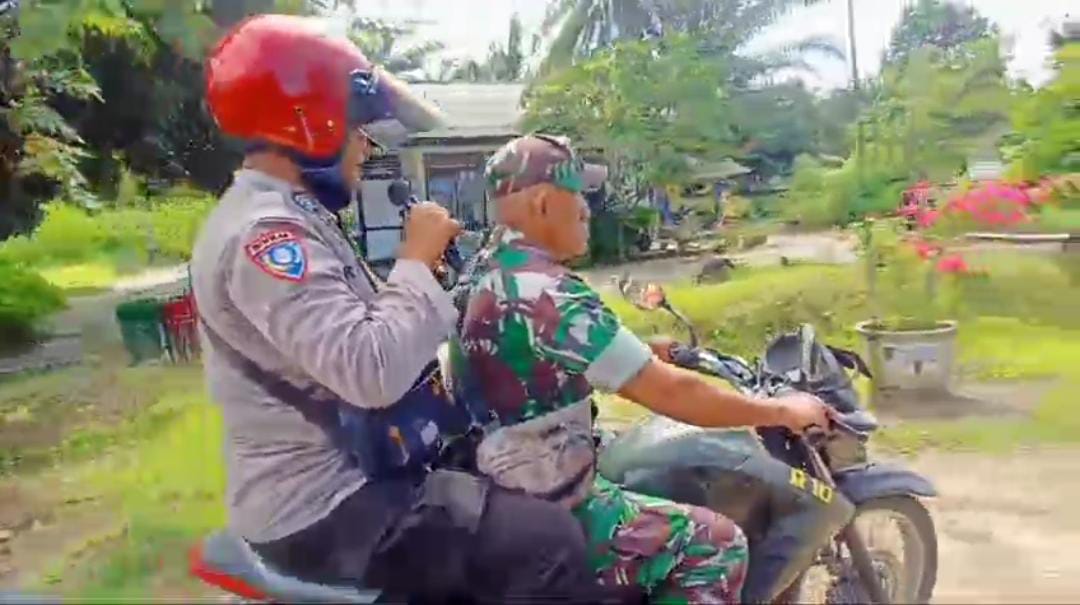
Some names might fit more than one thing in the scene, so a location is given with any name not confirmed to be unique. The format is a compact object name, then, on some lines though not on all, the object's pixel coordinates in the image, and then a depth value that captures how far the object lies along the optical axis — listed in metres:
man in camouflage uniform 1.50
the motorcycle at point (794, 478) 1.62
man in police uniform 1.47
